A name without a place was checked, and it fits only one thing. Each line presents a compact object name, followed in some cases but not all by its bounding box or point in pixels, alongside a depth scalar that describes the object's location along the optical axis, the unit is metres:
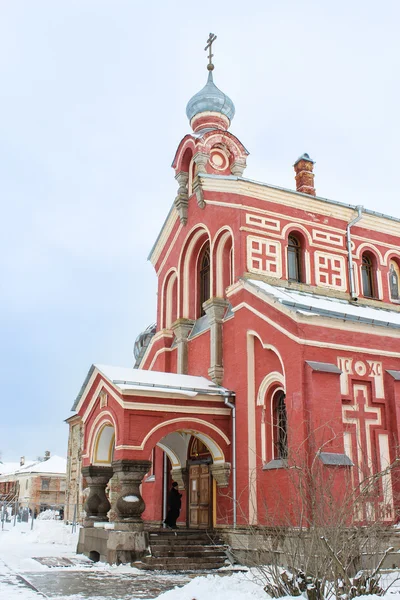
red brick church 13.62
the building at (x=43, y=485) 49.75
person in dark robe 16.69
